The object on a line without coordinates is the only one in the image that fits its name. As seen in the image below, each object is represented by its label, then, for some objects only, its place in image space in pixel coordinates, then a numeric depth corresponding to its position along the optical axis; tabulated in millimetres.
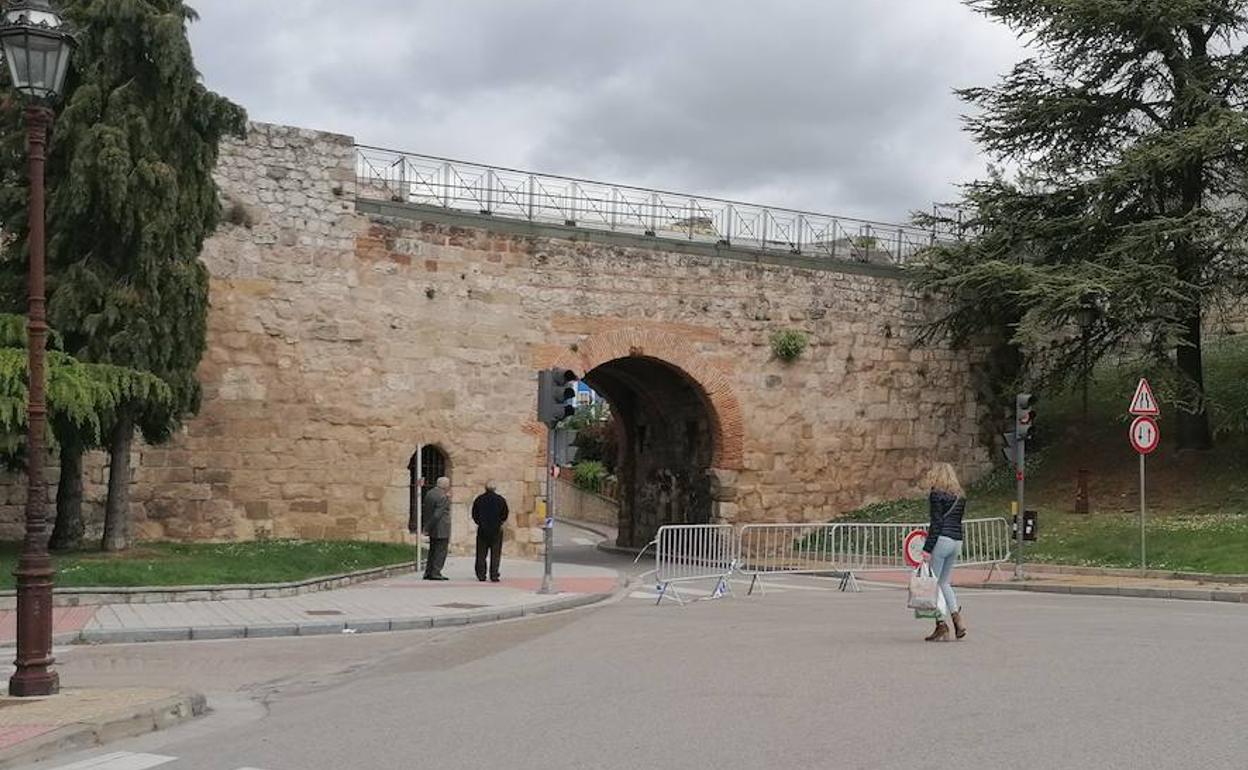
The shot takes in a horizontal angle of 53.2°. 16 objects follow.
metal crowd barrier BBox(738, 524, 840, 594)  21219
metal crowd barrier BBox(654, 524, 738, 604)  17484
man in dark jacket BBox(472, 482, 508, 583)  18938
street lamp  8875
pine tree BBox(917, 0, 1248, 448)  23812
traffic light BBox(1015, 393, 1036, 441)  20422
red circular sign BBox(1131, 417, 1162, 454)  19531
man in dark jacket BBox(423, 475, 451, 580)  18703
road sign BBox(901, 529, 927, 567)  16312
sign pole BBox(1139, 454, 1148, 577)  19234
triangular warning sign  19734
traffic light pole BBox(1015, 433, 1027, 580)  20062
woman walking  11594
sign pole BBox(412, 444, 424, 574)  19406
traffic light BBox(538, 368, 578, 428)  17094
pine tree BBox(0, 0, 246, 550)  16750
